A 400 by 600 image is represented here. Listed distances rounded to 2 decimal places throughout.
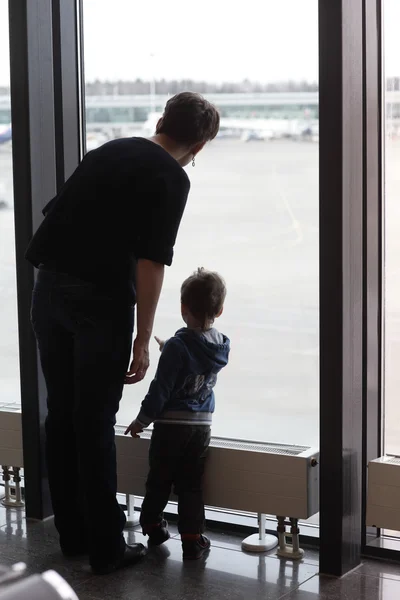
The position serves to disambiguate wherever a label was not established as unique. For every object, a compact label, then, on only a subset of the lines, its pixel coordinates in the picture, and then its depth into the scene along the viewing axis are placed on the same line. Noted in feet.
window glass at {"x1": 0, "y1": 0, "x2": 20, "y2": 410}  10.57
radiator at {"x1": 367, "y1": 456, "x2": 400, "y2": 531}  7.89
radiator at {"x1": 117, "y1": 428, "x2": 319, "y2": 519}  8.29
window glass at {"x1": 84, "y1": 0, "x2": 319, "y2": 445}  8.71
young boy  8.38
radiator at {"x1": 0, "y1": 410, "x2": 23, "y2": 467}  10.10
